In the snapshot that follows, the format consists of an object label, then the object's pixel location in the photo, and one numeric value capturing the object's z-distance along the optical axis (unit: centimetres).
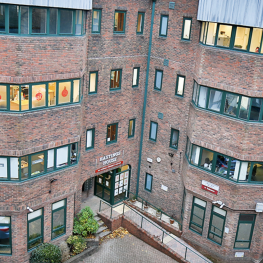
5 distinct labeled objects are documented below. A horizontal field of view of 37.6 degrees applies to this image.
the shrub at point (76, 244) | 2133
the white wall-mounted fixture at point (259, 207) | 2072
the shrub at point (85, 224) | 2216
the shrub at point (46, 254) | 1950
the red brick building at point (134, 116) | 1750
